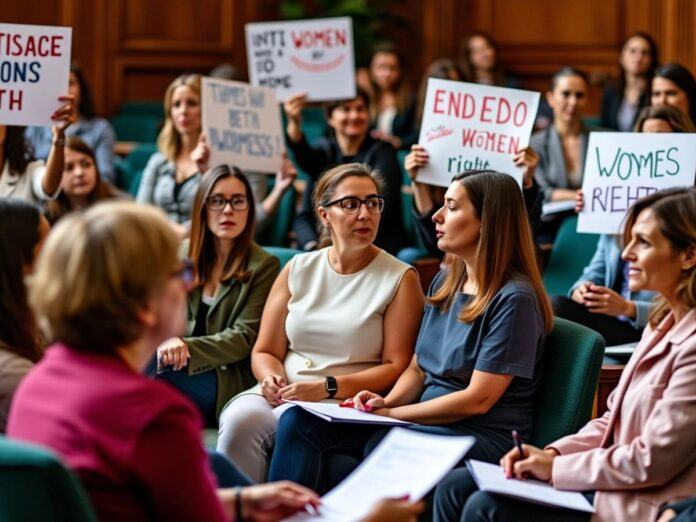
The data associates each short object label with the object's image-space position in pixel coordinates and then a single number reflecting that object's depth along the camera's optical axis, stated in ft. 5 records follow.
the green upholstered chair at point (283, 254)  12.10
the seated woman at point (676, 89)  15.17
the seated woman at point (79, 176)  14.99
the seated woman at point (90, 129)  18.52
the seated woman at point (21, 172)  13.70
